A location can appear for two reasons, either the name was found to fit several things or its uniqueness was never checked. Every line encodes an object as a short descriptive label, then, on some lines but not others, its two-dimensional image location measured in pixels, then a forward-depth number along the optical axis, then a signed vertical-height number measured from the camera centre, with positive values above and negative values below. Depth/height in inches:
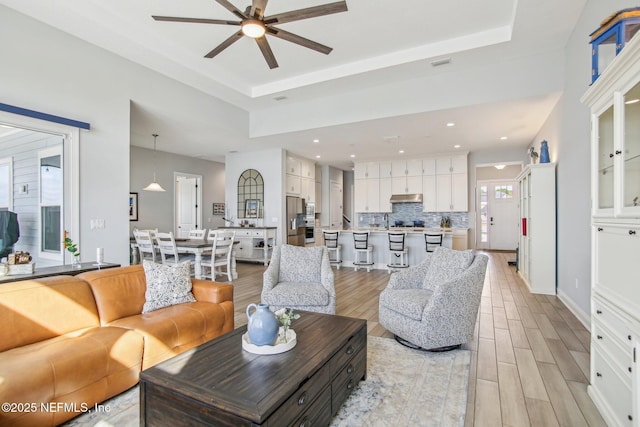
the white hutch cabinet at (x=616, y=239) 63.0 -5.7
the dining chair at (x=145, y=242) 215.2 -19.4
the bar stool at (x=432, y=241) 239.8 -20.6
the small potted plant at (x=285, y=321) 75.7 -25.5
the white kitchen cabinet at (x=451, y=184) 332.5 +30.7
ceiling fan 104.0 +66.3
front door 401.1 -2.3
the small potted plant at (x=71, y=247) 124.6 -13.2
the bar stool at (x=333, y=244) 282.2 -27.0
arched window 324.5 +19.2
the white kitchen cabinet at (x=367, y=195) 373.1 +21.0
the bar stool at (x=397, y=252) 251.0 -30.8
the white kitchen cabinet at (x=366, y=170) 373.7 +50.1
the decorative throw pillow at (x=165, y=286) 107.9 -25.0
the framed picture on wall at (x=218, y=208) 386.0 +5.5
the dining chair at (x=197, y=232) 257.0 -15.1
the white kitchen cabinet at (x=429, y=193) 345.1 +21.5
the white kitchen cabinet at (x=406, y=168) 352.6 +50.2
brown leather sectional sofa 66.3 -32.0
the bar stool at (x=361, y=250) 265.7 -30.5
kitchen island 260.5 -25.9
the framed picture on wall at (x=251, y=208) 326.0 +5.3
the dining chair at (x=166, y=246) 203.8 -21.2
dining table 207.5 -22.5
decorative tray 70.5 -29.5
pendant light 267.9 +22.8
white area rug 74.1 -47.3
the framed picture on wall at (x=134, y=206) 306.0 +6.8
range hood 348.5 +16.4
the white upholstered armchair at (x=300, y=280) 130.3 -29.8
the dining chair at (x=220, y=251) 216.5 -26.0
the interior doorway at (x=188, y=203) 363.6 +11.5
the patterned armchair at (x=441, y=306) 106.5 -31.9
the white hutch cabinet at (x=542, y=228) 190.9 -8.9
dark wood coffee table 53.4 -30.8
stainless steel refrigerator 326.0 -7.8
